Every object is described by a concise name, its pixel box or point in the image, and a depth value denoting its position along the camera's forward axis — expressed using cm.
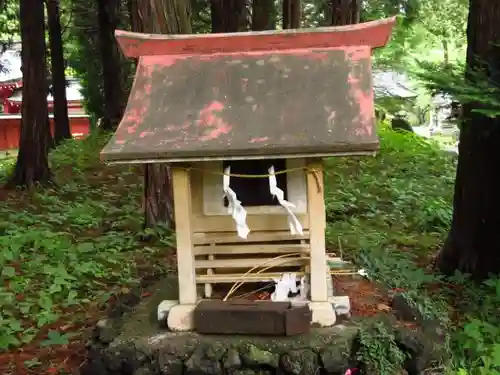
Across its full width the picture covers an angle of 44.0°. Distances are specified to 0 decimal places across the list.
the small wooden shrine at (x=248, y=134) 486
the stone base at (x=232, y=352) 501
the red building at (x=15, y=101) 3158
